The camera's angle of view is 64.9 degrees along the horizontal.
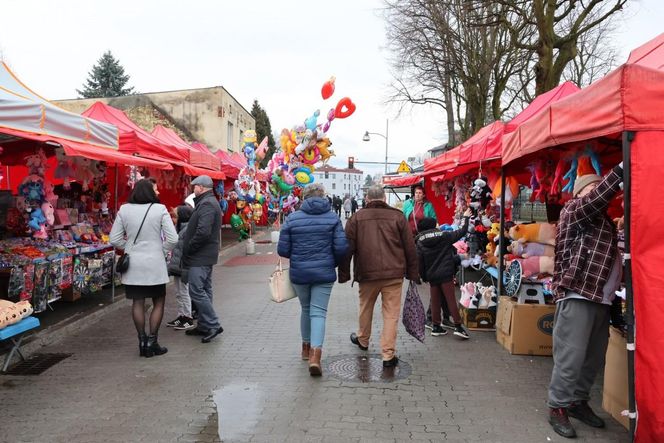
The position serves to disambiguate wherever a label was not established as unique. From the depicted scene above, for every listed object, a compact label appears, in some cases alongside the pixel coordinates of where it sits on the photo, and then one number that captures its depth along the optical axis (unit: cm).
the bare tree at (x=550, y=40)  1270
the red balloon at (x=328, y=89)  1143
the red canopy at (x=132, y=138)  908
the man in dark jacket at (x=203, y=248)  586
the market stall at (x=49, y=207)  559
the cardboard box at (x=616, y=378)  378
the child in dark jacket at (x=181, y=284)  654
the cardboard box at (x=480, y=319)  665
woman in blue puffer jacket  492
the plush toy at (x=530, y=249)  617
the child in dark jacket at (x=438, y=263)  623
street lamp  4814
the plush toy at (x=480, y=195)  791
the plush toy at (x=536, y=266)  590
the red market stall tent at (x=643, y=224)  317
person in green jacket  898
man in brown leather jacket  504
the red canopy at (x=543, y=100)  737
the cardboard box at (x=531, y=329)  546
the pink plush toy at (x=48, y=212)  703
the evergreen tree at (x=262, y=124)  4759
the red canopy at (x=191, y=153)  1257
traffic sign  2494
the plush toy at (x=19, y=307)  501
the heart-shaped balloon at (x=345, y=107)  1189
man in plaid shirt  360
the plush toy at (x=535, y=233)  620
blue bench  484
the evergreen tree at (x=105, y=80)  4031
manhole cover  490
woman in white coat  535
